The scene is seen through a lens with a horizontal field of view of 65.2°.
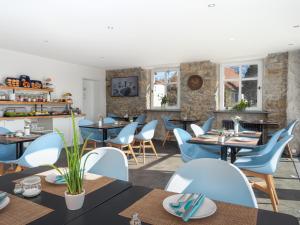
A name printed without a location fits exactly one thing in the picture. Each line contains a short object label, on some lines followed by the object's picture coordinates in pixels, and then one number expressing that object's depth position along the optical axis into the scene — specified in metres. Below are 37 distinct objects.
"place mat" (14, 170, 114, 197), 1.23
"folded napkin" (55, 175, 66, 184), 1.31
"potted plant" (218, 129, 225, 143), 3.04
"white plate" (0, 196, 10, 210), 1.01
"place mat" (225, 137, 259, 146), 2.98
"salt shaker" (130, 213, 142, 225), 0.80
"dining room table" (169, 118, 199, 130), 6.72
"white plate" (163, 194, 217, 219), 0.95
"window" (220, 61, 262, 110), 6.62
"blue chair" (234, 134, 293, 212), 2.55
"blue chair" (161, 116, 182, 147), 7.04
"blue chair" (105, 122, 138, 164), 4.44
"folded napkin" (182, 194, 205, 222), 0.92
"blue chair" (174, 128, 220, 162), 3.20
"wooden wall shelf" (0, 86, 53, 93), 5.47
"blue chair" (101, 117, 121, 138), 5.77
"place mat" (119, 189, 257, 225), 0.92
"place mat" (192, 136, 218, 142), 3.17
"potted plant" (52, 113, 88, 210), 1.00
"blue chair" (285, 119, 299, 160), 4.52
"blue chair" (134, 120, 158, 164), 4.96
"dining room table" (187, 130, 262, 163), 2.91
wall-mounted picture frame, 8.27
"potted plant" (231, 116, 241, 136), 3.87
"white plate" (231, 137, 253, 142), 3.18
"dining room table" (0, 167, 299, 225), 0.92
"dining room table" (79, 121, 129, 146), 4.68
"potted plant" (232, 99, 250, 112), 6.43
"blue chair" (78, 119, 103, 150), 5.22
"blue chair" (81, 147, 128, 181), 1.69
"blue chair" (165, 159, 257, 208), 1.24
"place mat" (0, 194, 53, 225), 0.92
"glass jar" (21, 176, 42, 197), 1.15
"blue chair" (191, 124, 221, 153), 3.61
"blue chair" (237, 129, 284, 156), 3.09
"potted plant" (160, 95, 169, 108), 7.87
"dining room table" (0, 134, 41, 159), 3.01
